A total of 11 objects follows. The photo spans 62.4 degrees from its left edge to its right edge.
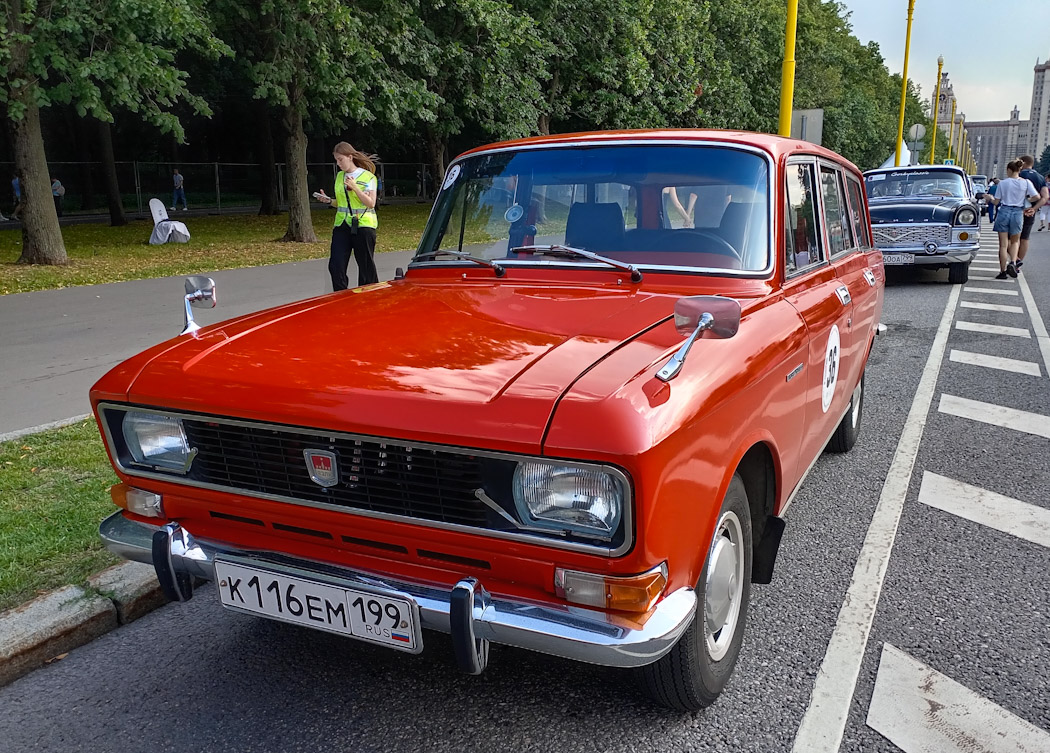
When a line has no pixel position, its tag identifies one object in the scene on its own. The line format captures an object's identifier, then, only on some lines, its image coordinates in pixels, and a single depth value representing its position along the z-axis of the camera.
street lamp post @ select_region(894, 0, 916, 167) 36.63
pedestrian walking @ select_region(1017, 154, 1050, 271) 14.55
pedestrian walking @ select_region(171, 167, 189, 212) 32.16
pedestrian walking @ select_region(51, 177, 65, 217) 29.27
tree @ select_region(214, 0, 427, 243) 16.27
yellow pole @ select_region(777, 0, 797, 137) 16.23
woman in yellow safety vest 9.72
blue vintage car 13.10
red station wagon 2.19
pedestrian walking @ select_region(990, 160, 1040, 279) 13.81
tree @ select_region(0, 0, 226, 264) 12.28
